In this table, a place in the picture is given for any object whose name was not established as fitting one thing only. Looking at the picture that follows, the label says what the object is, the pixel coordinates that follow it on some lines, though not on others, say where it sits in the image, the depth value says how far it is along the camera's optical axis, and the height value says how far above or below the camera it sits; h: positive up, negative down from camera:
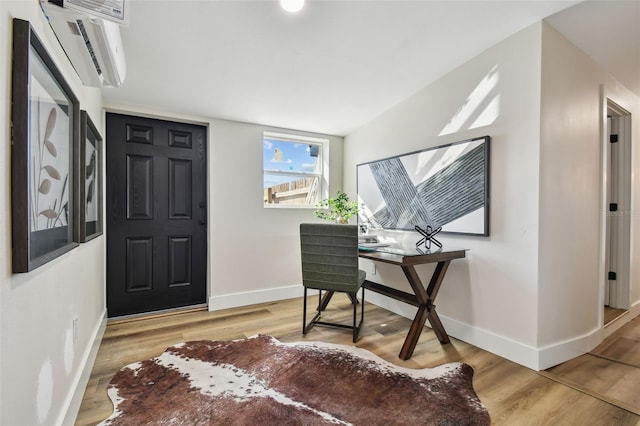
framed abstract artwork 2.23 +0.21
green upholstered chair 2.32 -0.40
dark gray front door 2.79 -0.04
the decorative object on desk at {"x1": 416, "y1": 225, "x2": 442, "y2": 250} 2.45 -0.23
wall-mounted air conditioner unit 1.13 +0.77
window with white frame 3.54 +0.54
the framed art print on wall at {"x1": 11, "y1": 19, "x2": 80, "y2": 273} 0.87 +0.20
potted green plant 3.19 +0.01
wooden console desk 2.09 -0.58
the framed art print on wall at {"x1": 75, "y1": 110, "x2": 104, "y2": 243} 1.51 +0.19
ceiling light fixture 1.63 +1.19
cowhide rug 1.47 -1.06
